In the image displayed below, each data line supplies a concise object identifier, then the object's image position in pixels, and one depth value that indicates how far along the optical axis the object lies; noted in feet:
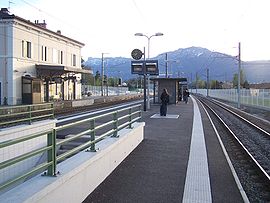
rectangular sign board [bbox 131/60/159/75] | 105.81
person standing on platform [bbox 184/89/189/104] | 167.36
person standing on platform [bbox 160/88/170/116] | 80.04
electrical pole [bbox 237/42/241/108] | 142.82
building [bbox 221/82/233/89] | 464.90
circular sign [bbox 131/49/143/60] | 107.24
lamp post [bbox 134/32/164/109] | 120.98
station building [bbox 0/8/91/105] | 128.36
